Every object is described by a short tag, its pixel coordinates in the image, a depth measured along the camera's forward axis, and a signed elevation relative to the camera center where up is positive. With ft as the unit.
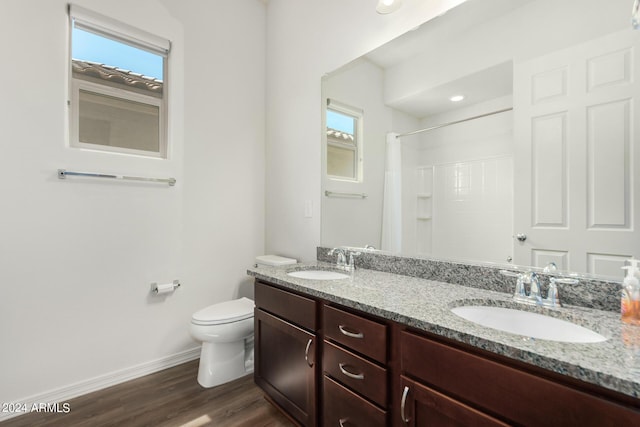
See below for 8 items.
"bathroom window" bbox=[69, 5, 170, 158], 6.14 +2.87
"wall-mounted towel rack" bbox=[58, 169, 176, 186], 5.74 +0.77
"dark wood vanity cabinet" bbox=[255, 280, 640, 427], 2.10 -1.63
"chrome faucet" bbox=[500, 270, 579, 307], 3.30 -0.89
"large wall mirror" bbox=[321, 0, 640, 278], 3.16 +1.09
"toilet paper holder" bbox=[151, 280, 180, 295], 6.82 -1.79
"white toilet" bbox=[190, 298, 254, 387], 6.08 -2.72
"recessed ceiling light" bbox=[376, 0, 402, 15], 5.15 +3.72
